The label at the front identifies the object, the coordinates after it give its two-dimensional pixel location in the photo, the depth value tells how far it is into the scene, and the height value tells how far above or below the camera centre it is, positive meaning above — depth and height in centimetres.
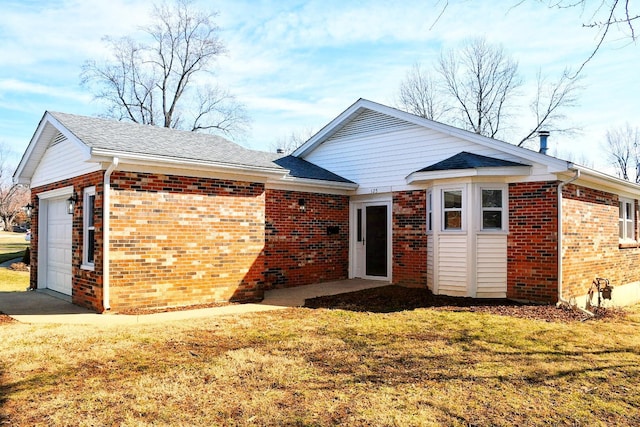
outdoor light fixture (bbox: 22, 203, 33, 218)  1217 +20
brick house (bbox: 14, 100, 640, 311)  879 +7
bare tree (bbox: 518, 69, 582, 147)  2993 +800
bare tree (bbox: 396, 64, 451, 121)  3416 +972
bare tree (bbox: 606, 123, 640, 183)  4234 +694
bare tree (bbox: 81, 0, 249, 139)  3244 +1139
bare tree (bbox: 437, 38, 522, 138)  3288 +1011
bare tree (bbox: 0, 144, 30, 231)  5712 +240
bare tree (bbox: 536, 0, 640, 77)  377 +164
